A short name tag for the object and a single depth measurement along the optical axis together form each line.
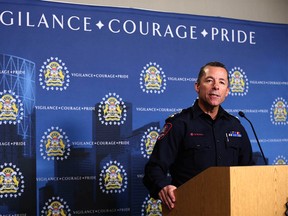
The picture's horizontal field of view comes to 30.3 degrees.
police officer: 3.04
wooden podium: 2.16
